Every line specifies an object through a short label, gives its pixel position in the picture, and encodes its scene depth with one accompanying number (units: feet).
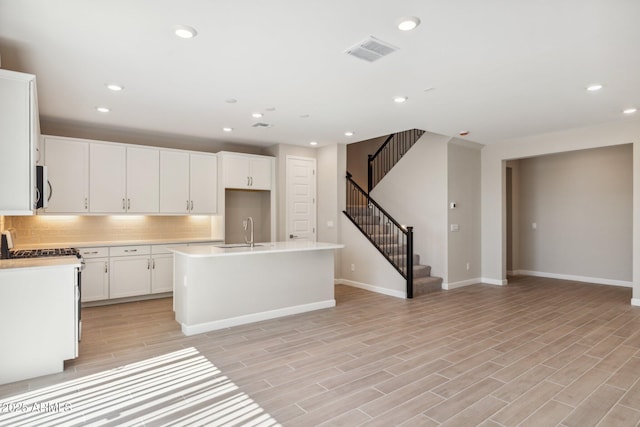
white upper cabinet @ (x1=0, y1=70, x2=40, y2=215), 10.02
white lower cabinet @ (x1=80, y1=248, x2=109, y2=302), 18.60
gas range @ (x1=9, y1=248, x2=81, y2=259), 13.21
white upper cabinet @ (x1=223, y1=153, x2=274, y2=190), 22.74
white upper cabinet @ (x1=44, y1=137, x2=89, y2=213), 18.03
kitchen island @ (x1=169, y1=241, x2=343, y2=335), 14.70
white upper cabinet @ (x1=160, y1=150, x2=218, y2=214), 21.30
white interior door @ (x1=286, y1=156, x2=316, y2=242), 24.49
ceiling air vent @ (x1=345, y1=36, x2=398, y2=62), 10.07
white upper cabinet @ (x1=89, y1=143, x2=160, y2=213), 19.25
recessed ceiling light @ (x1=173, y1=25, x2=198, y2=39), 9.32
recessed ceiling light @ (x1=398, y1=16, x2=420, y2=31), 8.91
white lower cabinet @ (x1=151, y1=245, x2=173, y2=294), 20.51
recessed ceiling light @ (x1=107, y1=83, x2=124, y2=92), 13.42
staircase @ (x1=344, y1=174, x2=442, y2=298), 21.15
